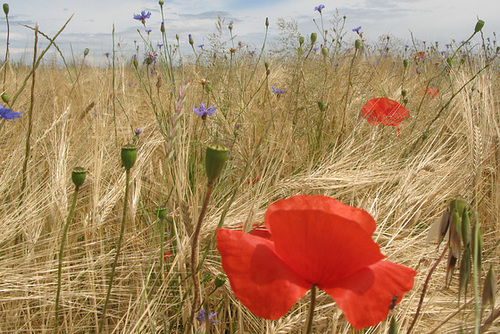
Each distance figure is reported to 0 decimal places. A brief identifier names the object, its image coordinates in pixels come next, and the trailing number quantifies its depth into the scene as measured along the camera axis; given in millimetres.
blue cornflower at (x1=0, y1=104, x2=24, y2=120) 432
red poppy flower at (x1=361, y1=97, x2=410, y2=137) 708
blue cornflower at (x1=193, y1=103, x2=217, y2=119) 580
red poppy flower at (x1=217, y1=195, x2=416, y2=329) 270
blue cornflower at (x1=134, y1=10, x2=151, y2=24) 1854
